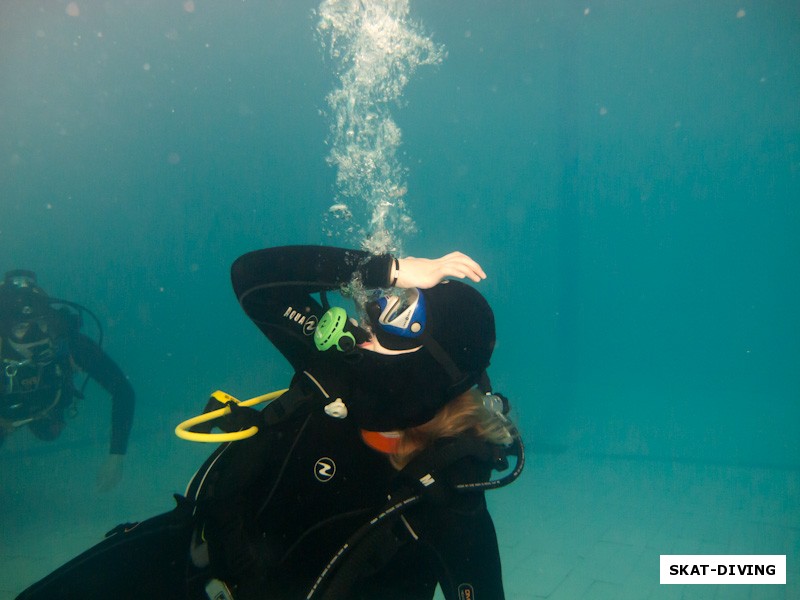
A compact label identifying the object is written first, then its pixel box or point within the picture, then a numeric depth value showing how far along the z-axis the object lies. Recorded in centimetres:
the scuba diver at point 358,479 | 138
